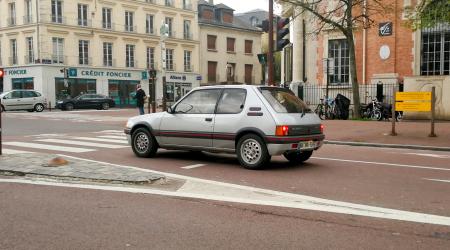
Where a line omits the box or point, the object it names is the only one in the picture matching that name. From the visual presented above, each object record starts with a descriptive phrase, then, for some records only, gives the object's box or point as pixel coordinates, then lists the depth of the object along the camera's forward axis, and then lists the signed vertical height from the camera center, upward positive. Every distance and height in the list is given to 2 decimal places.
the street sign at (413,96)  15.88 +0.19
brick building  25.20 +2.63
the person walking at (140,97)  26.21 +0.35
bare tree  21.98 +3.93
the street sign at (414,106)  15.91 -0.12
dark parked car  42.78 +0.18
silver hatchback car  9.29 -0.42
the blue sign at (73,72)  49.66 +3.08
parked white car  37.19 +0.33
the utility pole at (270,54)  16.19 +1.58
